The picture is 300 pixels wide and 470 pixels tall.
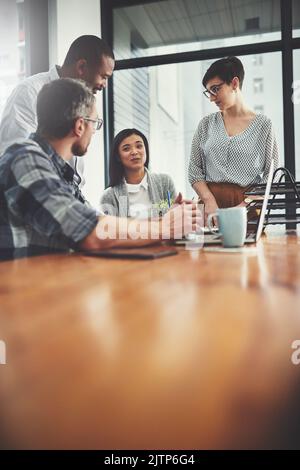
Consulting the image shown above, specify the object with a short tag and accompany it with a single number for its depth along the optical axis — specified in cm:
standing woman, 207
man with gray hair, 98
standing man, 173
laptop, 112
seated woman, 257
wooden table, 22
